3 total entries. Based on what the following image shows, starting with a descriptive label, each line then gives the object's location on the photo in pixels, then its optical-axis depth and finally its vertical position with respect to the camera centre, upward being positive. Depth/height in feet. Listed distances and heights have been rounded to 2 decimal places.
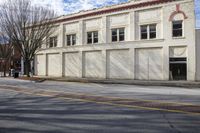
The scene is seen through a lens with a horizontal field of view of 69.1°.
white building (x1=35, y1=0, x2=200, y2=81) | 50.33 +9.33
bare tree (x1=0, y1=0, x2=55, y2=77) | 55.95 +16.09
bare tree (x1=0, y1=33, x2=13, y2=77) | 70.69 +8.10
